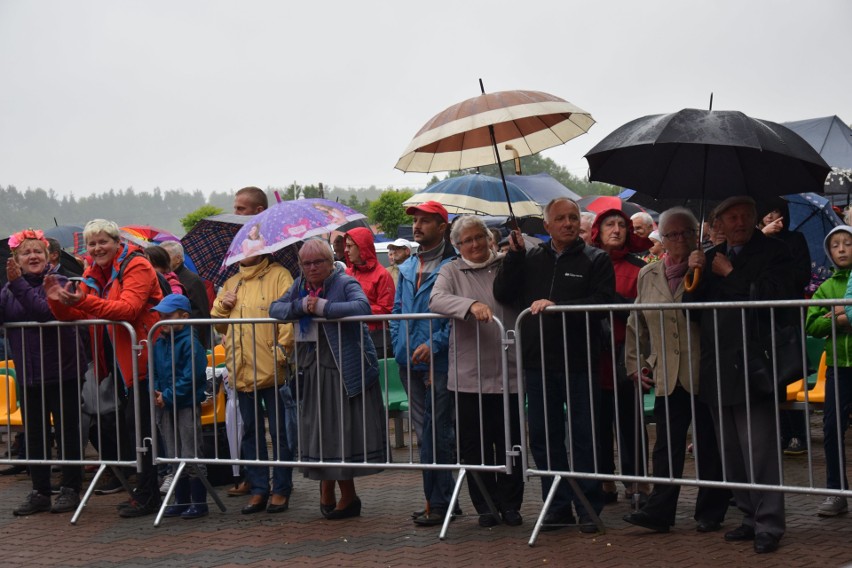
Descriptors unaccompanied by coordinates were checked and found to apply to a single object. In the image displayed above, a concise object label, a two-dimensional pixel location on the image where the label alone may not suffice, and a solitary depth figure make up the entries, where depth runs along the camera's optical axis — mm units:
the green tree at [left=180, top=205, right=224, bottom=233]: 32928
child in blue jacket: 7980
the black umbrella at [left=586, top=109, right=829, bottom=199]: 6359
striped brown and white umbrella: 8141
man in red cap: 7352
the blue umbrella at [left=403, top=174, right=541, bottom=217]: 12703
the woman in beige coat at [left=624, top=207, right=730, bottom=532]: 6598
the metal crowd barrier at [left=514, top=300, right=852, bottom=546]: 6098
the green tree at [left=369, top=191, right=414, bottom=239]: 36281
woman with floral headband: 8367
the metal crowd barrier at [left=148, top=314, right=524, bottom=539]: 7223
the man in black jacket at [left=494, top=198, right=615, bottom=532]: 6914
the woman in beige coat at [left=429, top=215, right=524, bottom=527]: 7152
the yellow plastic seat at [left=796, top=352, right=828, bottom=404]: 8234
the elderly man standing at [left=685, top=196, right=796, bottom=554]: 6281
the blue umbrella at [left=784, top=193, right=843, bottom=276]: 10531
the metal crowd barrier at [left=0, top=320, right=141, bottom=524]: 8188
